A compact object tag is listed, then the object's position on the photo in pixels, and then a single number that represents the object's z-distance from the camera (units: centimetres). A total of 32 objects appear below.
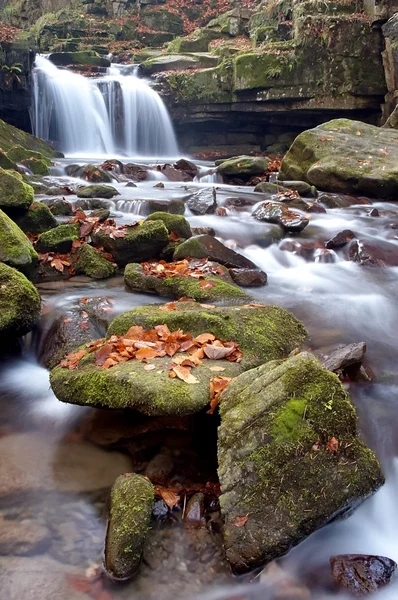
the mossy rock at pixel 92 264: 644
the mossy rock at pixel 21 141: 1419
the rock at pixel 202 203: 992
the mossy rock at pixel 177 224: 731
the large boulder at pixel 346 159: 1158
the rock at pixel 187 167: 1498
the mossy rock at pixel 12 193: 682
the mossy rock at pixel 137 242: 664
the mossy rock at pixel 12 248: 528
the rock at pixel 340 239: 801
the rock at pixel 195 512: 278
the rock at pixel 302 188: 1161
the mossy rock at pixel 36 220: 726
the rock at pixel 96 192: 1051
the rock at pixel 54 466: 306
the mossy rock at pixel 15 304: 432
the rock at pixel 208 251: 653
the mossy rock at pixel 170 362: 306
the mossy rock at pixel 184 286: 538
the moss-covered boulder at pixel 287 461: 250
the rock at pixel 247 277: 645
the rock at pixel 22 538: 258
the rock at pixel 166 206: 938
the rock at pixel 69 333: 450
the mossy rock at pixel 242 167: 1390
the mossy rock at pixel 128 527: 246
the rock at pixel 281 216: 852
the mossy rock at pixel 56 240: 675
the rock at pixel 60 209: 859
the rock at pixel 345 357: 397
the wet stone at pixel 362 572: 250
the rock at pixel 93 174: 1288
